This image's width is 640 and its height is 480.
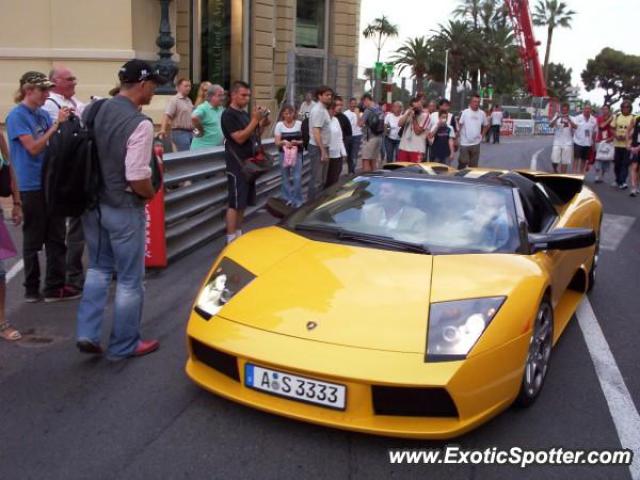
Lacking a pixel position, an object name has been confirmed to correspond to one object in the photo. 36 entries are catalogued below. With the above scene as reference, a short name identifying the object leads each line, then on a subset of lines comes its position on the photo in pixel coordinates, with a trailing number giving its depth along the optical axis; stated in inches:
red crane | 2144.4
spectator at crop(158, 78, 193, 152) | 386.6
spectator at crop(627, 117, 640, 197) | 515.2
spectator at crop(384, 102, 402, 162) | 569.0
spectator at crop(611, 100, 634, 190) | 542.6
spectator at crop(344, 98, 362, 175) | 532.0
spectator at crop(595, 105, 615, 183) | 566.6
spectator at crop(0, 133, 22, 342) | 172.4
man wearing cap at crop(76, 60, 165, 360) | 148.4
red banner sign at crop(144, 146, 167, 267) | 241.0
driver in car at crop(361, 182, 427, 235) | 164.0
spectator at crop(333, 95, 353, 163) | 446.6
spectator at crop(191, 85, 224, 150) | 330.6
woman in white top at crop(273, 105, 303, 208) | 392.8
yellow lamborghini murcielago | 116.5
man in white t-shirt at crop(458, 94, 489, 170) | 503.8
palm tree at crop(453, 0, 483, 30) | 2603.3
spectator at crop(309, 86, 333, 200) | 378.6
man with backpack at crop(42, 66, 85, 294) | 216.2
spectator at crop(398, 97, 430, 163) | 471.5
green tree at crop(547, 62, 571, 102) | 4005.9
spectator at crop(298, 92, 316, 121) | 534.9
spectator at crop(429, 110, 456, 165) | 494.0
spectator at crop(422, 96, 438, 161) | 485.1
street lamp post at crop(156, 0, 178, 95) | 508.7
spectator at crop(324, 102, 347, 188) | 401.7
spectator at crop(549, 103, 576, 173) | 564.4
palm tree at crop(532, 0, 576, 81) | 3223.4
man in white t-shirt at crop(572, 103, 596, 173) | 565.0
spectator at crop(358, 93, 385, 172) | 516.8
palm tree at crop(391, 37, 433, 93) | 2417.6
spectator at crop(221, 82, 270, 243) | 264.4
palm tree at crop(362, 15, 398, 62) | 2674.7
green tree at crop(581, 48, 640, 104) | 3678.6
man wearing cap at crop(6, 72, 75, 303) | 194.4
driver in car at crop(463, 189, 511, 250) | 156.6
